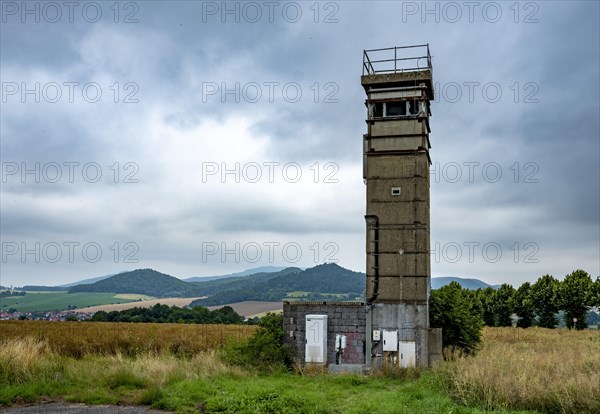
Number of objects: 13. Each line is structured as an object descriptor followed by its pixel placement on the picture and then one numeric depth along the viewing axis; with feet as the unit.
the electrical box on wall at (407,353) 68.74
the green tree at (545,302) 186.09
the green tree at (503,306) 198.01
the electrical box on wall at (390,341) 69.41
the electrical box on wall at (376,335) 69.87
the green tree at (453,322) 74.38
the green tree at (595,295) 173.88
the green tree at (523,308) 191.38
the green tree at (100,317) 191.46
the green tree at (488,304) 201.46
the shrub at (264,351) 66.80
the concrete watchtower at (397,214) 69.87
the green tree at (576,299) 179.13
